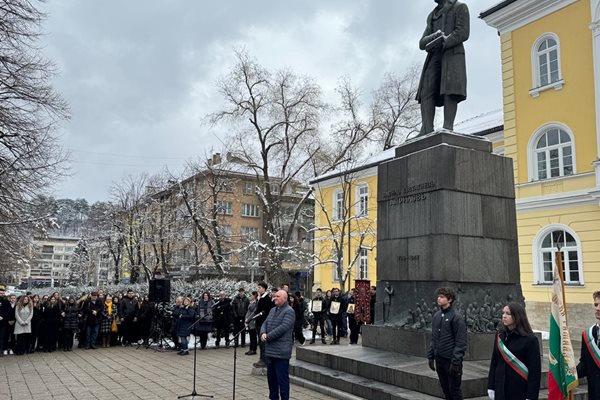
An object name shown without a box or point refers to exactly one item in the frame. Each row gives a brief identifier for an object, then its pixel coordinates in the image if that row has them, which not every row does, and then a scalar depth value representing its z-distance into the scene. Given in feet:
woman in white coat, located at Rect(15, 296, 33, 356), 49.49
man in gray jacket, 23.35
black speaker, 53.78
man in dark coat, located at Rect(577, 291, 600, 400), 17.40
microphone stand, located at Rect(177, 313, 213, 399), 27.81
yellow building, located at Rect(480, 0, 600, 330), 59.77
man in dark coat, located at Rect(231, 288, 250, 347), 54.65
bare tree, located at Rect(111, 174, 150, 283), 129.59
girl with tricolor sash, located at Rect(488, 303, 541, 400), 16.62
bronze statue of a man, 31.50
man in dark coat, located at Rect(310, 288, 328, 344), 57.00
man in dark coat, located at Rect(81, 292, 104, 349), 55.01
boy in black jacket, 19.71
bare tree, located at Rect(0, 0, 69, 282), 50.72
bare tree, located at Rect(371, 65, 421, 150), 130.21
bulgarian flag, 16.81
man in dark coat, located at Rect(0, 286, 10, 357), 48.47
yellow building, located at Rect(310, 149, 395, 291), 103.35
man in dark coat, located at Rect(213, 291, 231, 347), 55.26
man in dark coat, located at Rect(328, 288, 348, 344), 54.85
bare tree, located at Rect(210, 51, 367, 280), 109.29
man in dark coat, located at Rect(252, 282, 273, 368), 35.35
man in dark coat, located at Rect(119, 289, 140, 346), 57.62
